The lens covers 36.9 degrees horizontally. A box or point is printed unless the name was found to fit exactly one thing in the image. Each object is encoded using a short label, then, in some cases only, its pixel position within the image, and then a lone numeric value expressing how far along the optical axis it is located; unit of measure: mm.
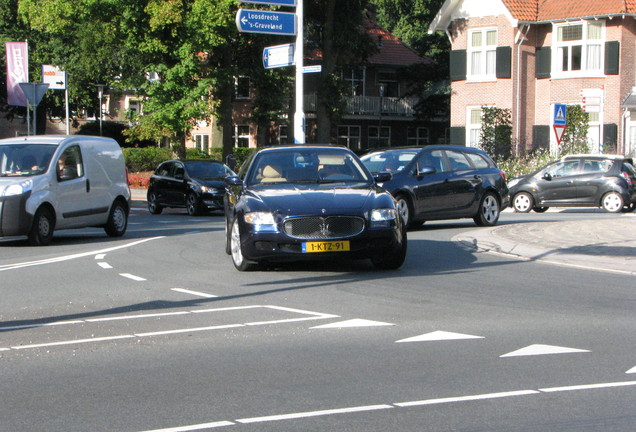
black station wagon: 18469
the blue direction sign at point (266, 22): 20328
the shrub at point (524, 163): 34781
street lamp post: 60606
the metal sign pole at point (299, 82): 21703
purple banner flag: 35031
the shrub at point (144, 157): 52844
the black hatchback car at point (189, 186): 28375
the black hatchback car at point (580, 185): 26938
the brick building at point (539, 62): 40094
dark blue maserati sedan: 11391
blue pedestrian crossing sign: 26984
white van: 16375
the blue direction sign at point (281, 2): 20169
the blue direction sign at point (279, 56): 20469
